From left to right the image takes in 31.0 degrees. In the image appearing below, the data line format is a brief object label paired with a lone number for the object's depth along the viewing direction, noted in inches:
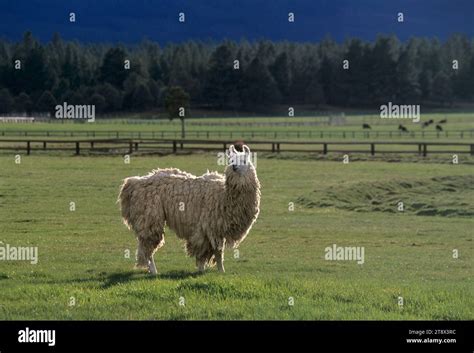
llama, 568.4
